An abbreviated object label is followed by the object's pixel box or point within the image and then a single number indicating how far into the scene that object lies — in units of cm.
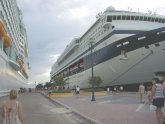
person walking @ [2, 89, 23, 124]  242
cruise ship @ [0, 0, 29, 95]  1475
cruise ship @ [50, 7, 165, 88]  1583
